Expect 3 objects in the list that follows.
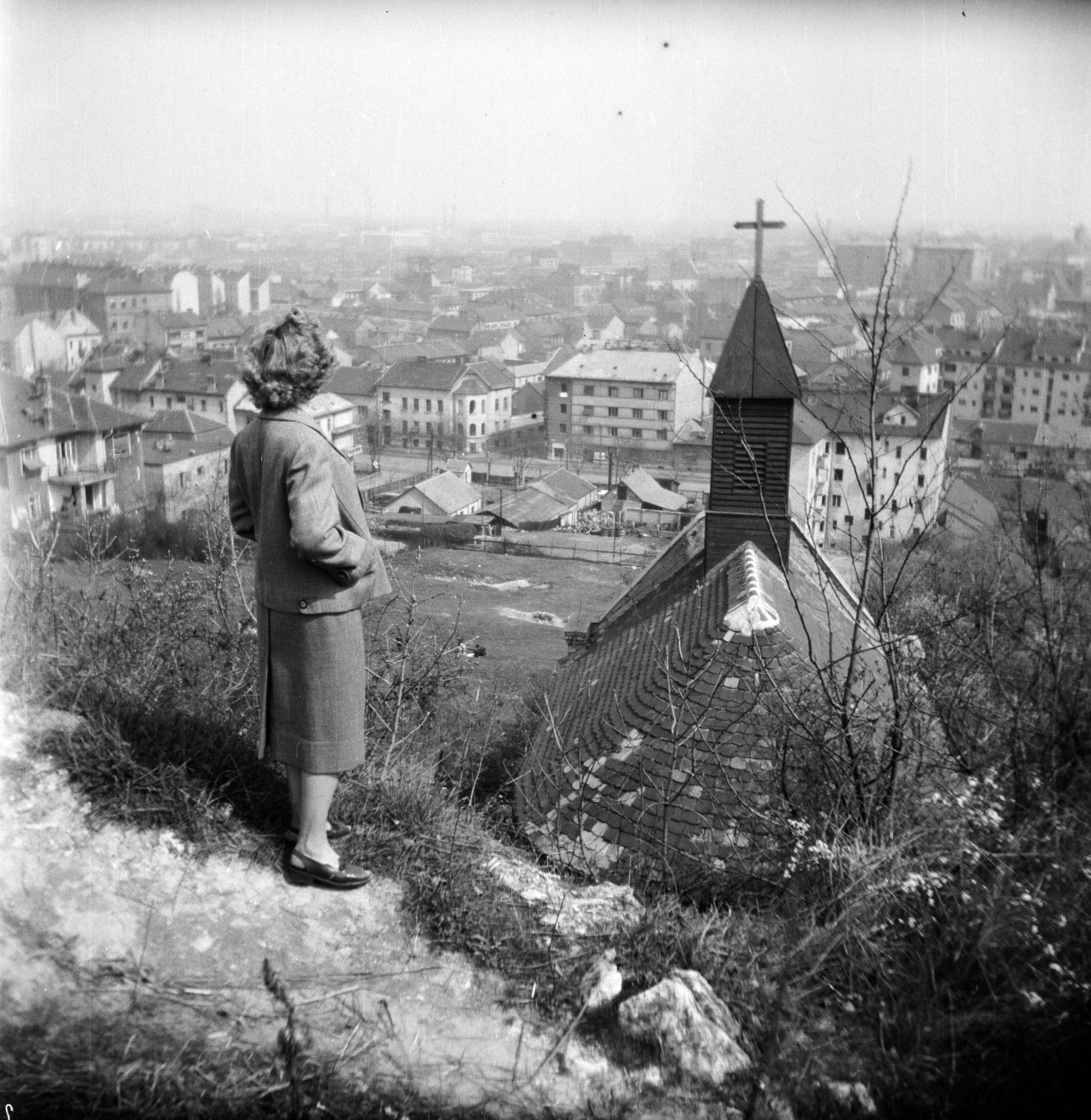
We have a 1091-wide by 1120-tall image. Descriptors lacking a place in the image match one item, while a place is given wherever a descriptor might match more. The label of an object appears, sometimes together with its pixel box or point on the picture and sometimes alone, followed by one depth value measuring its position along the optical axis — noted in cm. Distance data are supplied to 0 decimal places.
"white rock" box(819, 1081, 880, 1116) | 220
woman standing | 260
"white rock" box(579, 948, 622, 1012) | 252
